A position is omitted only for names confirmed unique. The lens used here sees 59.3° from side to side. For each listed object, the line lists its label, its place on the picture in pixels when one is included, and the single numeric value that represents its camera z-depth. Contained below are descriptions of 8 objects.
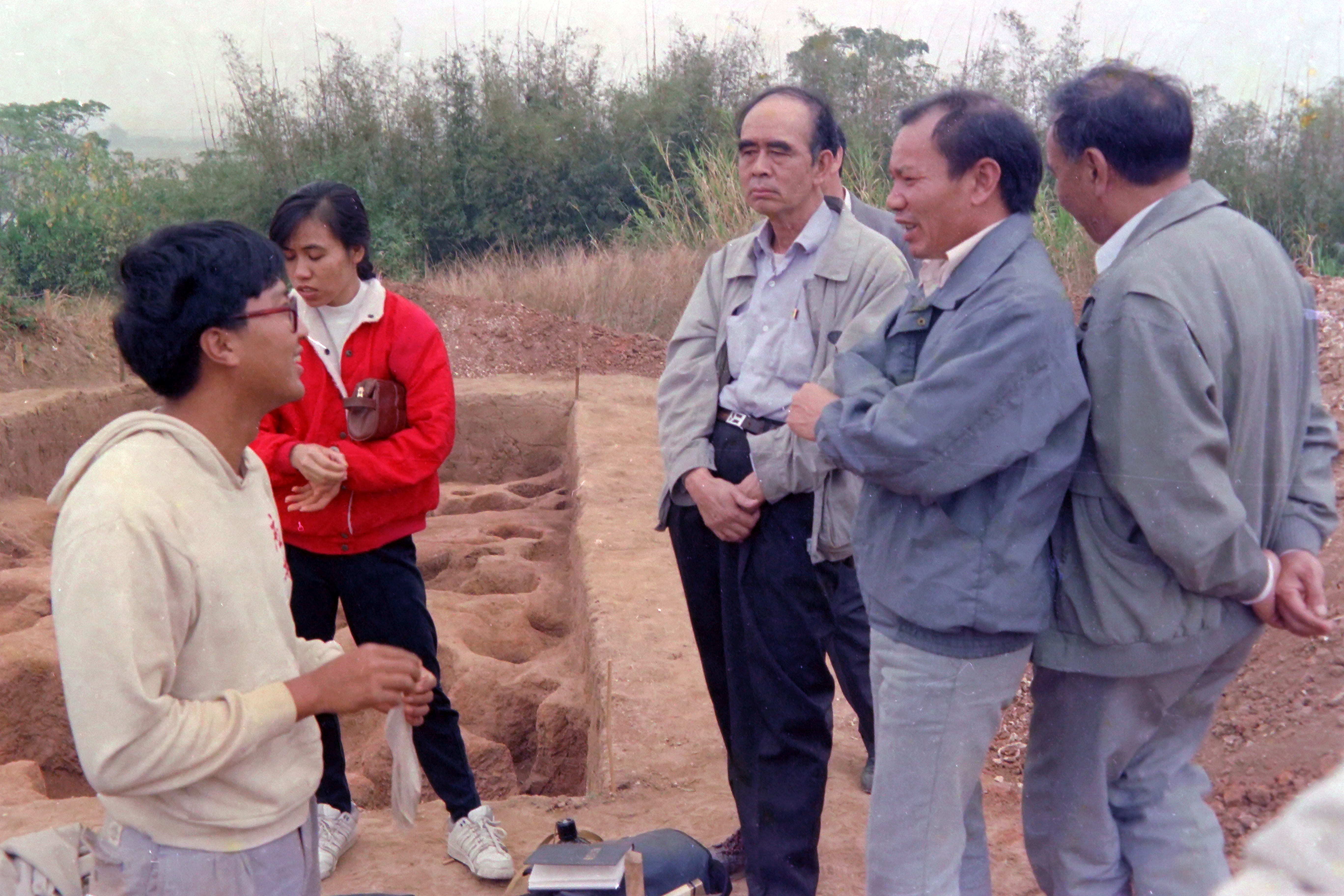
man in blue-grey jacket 1.92
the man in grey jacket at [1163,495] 1.88
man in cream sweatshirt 1.53
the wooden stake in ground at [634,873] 2.41
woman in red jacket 2.94
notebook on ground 2.37
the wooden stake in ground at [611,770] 3.63
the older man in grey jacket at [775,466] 2.64
